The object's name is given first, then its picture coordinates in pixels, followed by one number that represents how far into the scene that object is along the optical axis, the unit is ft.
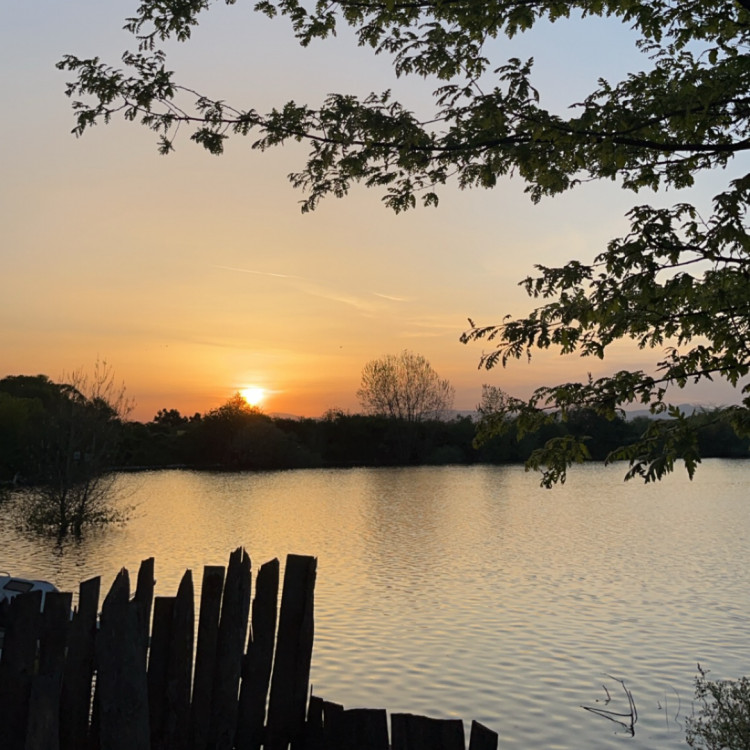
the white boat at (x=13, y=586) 35.86
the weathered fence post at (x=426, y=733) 16.61
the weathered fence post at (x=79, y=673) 17.95
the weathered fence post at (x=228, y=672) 18.85
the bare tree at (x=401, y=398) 362.12
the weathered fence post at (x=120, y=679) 17.47
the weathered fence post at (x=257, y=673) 19.06
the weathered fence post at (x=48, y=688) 17.60
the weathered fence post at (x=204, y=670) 18.81
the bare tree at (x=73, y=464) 109.40
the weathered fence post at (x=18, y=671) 17.92
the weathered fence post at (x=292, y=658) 19.04
